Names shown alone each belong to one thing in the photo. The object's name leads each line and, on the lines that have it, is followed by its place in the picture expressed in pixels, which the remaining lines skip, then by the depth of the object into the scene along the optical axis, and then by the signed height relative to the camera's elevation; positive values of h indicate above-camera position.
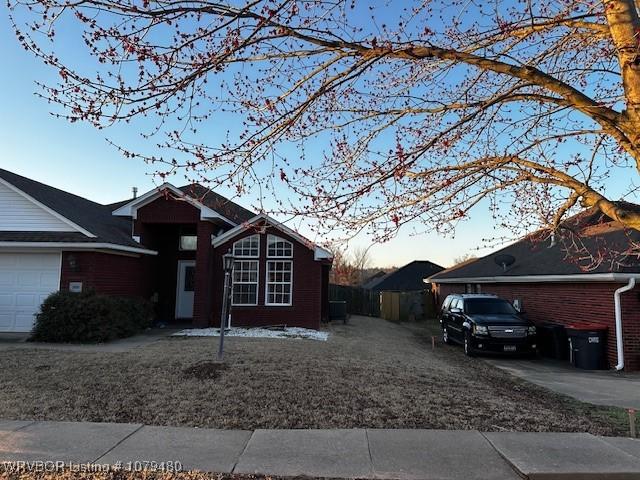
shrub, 12.30 -0.77
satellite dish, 18.73 +1.45
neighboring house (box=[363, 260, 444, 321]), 28.61 -0.55
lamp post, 9.69 +0.47
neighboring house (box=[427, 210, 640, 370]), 11.98 +0.50
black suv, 13.35 -0.83
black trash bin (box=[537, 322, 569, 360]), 13.88 -1.24
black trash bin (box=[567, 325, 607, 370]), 12.33 -1.21
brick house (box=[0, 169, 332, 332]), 13.78 +1.06
